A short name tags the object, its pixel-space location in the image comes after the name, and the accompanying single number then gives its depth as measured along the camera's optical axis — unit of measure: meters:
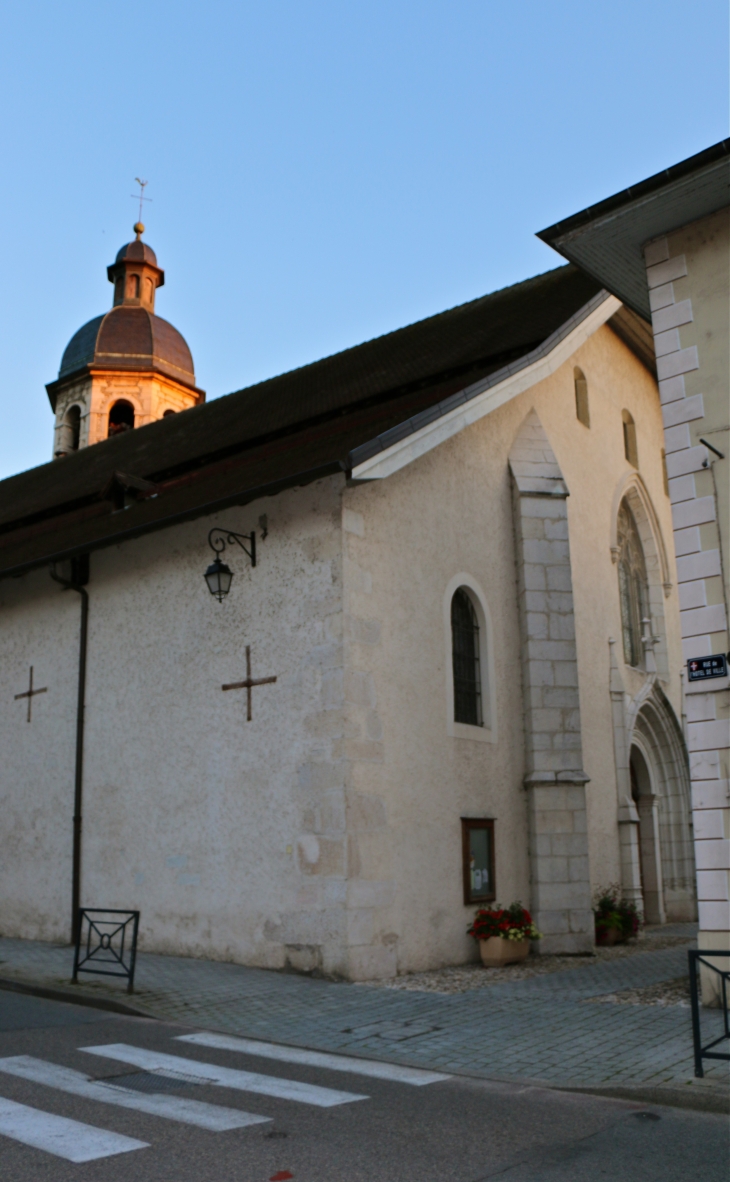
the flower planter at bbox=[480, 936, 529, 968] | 10.94
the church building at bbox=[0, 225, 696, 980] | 10.24
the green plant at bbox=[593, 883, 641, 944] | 13.26
